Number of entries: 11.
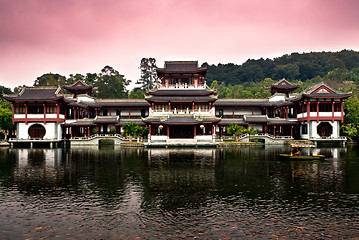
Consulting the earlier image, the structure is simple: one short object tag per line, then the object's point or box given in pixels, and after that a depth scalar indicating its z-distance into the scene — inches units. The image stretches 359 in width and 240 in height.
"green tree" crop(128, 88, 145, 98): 3996.1
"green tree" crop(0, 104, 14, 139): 2377.0
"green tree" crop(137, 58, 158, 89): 5531.5
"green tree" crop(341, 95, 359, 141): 2330.2
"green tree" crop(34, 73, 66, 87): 4640.3
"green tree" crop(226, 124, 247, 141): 2207.6
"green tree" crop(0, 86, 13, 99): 4201.5
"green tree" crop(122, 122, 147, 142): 2135.8
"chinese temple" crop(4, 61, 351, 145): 2111.2
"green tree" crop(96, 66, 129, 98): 4414.4
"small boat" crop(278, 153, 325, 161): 1268.5
